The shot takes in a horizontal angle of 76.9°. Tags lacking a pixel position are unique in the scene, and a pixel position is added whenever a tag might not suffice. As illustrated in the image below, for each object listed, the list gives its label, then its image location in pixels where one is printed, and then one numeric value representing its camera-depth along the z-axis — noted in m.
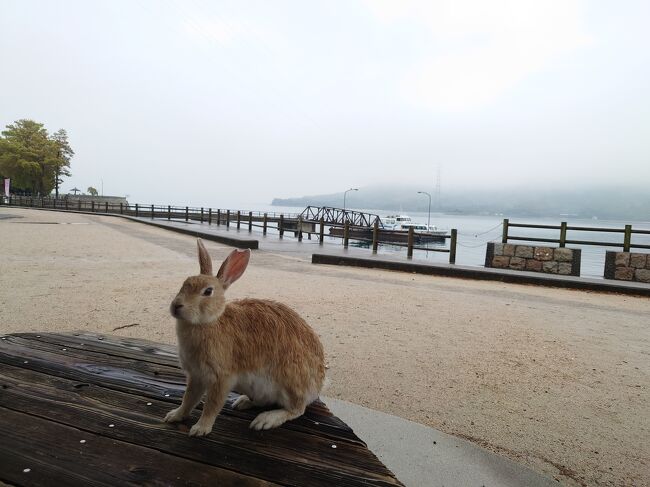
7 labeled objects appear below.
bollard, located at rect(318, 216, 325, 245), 17.52
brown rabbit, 1.32
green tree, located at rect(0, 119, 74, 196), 47.22
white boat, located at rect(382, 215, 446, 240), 49.82
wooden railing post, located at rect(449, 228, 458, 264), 11.84
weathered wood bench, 1.17
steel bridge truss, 44.29
